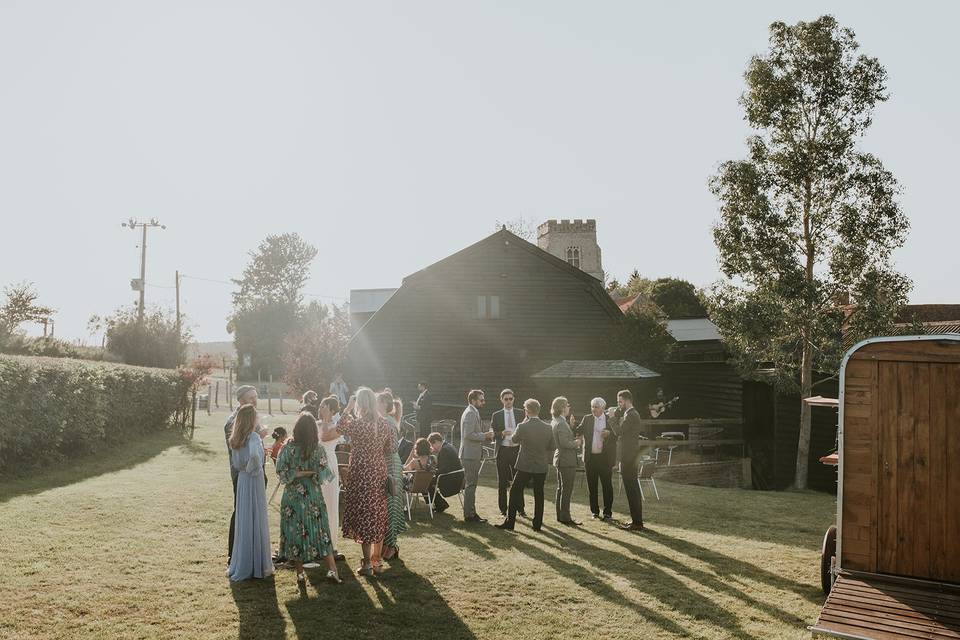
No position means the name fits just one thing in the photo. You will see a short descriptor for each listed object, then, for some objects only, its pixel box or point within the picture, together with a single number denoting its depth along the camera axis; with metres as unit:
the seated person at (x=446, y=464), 11.20
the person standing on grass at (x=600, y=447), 11.70
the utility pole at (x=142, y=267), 41.07
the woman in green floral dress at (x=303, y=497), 7.49
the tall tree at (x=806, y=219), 17.78
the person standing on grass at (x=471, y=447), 11.40
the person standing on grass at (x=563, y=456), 11.22
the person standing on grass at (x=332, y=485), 8.86
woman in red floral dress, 7.96
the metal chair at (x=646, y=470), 13.44
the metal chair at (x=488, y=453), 18.34
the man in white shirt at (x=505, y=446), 12.17
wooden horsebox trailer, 6.35
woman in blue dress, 7.55
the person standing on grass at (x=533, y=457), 10.80
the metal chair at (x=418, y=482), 11.08
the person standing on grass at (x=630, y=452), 11.02
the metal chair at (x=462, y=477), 11.18
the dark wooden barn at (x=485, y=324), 27.59
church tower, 69.38
